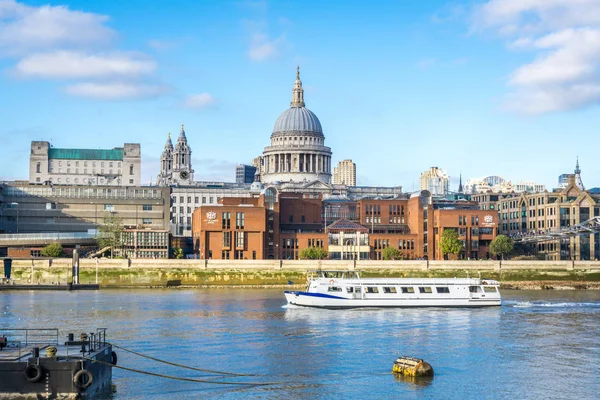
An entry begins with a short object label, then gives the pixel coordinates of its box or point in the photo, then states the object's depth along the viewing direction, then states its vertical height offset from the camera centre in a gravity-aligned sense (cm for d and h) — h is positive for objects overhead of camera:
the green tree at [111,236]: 14738 +493
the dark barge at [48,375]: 3950 -449
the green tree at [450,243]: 14250 +339
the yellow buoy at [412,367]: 4772 -508
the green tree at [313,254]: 14450 +186
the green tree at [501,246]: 14375 +297
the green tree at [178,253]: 14790 +211
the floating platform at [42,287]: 11356 -234
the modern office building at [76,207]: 17900 +1134
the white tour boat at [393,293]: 8719 -253
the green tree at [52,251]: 14175 +240
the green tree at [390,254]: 14700 +184
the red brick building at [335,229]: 14538 +592
